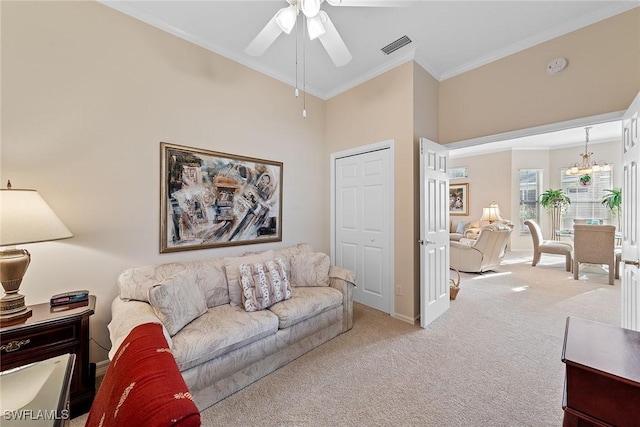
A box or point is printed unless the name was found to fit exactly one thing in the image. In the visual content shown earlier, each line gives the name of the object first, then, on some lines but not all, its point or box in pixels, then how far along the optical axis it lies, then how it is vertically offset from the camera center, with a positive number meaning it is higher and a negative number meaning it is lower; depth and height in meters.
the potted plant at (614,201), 5.86 +0.25
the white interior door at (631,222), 1.79 -0.08
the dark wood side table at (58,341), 1.44 -0.80
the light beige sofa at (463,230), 6.64 -0.53
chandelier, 5.52 +1.07
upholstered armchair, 4.85 -0.80
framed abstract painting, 2.40 +0.14
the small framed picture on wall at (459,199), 7.93 +0.40
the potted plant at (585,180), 6.18 +0.80
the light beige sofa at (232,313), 1.70 -0.85
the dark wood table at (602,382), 0.92 -0.66
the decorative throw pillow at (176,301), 1.72 -0.66
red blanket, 0.52 -0.42
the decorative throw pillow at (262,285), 2.23 -0.69
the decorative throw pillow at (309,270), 2.81 -0.67
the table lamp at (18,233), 1.44 -0.13
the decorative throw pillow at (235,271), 2.36 -0.58
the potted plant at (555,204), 6.83 +0.20
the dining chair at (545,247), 5.22 -0.77
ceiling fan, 1.59 +1.29
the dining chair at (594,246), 4.34 -0.62
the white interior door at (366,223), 3.20 -0.16
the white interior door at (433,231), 2.82 -0.24
